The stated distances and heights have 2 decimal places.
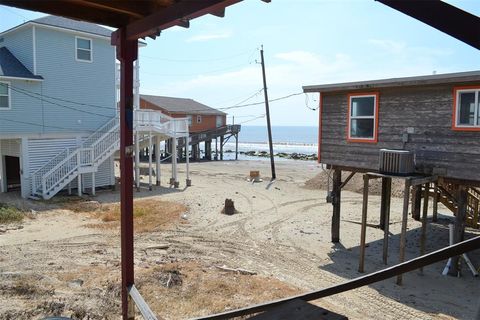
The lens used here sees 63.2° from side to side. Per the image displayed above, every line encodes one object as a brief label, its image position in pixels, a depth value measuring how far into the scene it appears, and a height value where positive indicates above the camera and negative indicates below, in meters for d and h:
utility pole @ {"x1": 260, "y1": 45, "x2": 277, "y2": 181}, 30.12 +2.15
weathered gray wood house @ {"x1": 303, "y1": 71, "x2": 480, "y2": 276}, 9.51 +0.14
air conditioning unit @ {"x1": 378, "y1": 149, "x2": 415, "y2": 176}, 9.78 -0.68
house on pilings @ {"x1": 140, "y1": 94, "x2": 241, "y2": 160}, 47.69 +1.95
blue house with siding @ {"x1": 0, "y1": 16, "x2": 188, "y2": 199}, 18.08 +1.26
